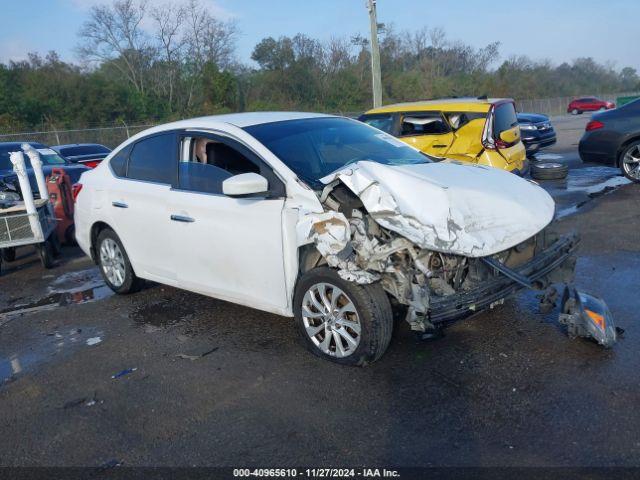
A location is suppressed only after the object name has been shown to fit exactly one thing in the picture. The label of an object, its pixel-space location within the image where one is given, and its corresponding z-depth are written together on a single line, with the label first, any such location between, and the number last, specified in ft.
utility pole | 71.26
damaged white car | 12.40
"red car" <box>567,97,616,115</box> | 162.22
